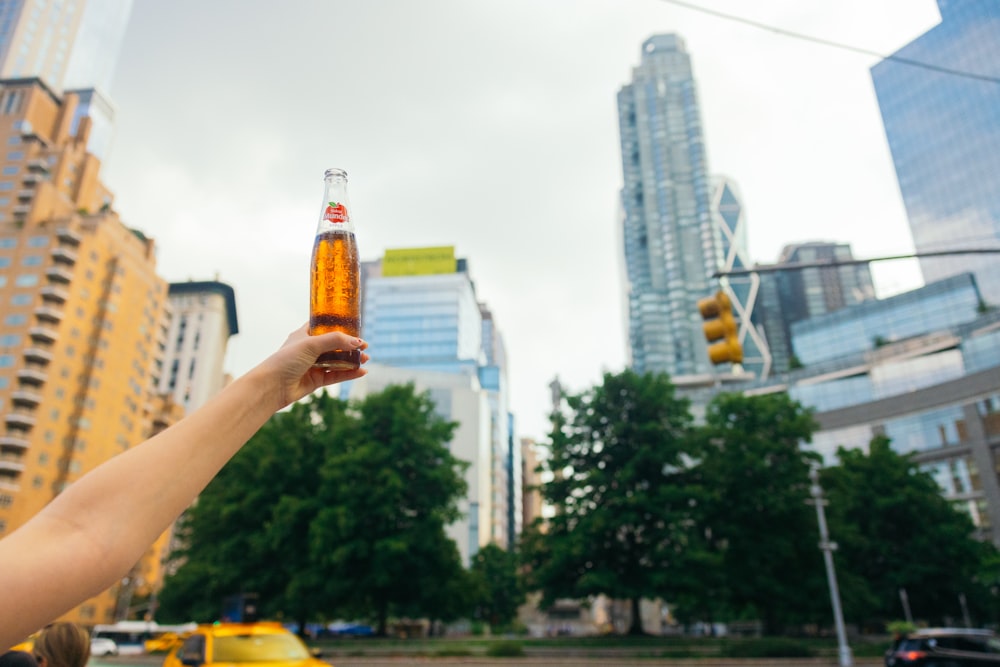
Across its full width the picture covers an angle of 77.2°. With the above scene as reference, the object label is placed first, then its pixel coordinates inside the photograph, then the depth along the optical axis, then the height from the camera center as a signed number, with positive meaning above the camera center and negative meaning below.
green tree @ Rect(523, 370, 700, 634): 26.69 +3.57
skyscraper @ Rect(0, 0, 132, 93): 127.73 +114.25
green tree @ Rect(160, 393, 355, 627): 29.34 +2.86
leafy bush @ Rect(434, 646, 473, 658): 25.27 -2.56
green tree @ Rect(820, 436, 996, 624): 34.28 +2.13
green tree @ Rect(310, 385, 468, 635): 27.42 +3.02
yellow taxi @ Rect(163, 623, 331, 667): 7.57 -0.72
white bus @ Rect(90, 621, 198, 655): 43.72 -2.99
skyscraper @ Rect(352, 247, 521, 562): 119.38 +47.89
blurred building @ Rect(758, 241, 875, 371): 167.12 +72.07
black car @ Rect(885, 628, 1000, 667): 15.20 -1.56
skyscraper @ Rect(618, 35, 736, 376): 145.50 +84.72
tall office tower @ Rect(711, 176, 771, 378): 138.00 +68.69
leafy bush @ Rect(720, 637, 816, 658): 23.52 -2.33
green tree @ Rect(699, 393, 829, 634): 27.66 +2.63
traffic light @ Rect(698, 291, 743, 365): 9.34 +3.57
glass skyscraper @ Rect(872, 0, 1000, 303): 88.25 +61.29
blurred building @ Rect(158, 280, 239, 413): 130.62 +48.46
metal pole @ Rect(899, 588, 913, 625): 35.72 -0.98
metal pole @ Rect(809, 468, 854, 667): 21.75 +0.10
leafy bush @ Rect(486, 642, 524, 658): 25.11 -2.48
